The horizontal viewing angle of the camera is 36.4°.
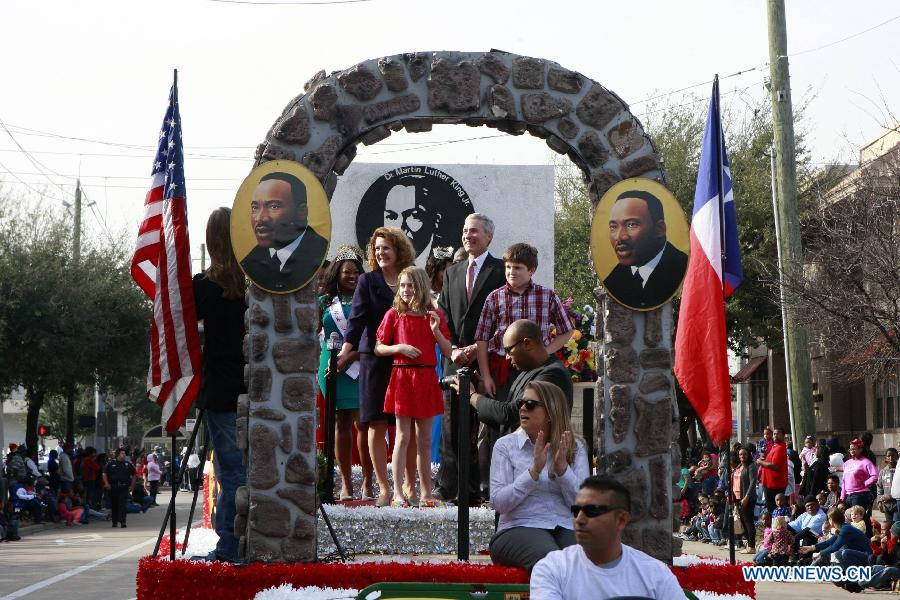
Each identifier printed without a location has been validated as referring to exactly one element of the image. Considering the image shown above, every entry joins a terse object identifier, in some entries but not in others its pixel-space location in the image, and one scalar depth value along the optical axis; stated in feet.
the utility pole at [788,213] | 78.23
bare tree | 79.66
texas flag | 31.65
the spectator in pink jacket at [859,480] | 65.05
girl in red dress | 34.60
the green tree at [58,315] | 116.67
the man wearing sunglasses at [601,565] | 18.81
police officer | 101.40
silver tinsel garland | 33.63
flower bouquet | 55.11
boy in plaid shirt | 32.94
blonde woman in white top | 25.04
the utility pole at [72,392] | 126.52
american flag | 31.12
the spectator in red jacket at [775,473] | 74.64
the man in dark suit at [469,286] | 35.63
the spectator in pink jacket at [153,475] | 150.10
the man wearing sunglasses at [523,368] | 28.12
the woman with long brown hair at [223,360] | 31.17
